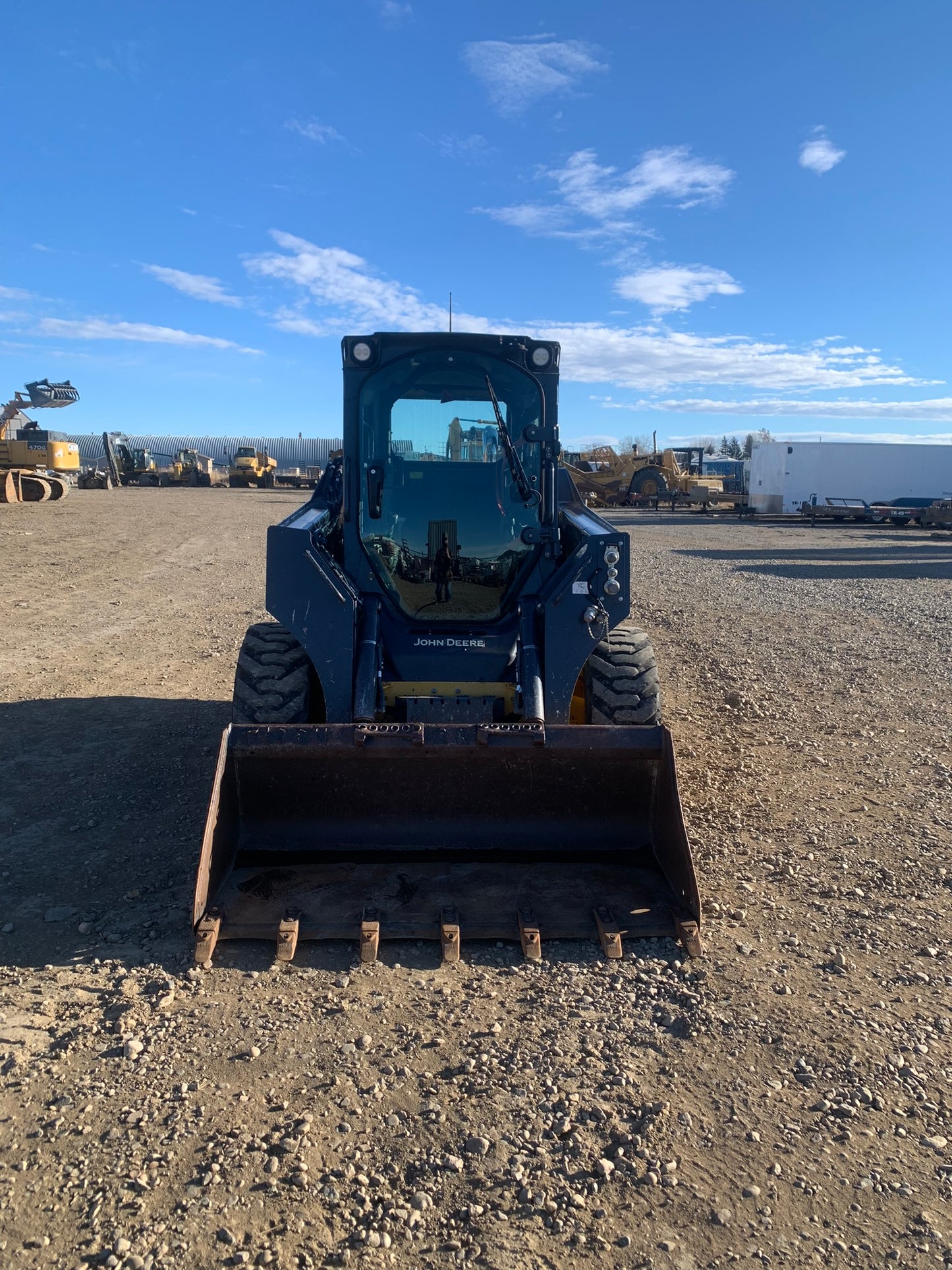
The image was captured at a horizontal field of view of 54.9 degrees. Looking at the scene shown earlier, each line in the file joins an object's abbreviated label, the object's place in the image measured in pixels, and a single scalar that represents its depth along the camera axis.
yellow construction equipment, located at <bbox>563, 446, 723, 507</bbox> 44.72
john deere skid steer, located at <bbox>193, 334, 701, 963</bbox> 4.12
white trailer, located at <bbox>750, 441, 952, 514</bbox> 38.31
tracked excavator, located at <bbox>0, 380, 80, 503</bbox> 32.94
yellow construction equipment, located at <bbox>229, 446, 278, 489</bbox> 61.34
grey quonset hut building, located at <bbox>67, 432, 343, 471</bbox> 99.94
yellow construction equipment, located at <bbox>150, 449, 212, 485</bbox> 60.59
